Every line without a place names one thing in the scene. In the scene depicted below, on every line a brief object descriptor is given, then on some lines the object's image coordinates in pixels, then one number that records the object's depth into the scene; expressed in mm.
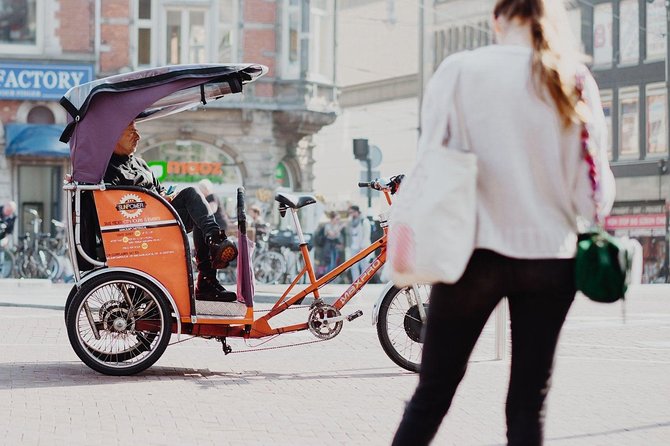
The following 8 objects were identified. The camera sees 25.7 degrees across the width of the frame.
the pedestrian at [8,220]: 27972
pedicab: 9398
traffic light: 30359
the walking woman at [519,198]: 4059
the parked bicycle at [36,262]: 28266
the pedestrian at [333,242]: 30625
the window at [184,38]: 36281
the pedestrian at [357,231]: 28938
